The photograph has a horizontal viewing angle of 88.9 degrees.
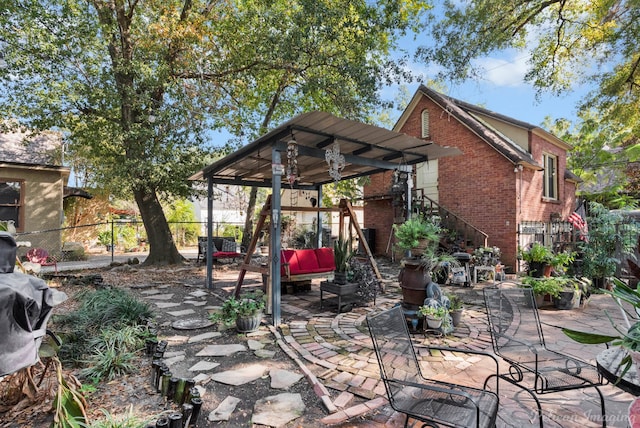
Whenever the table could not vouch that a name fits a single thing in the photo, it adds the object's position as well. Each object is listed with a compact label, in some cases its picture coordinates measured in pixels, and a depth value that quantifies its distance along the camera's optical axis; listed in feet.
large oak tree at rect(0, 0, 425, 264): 27.94
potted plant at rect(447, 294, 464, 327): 15.79
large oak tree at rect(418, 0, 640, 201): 27.66
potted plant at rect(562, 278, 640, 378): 4.93
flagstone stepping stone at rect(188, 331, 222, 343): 14.62
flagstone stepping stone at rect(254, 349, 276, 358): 12.84
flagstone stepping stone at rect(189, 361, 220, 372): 11.60
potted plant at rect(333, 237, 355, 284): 18.74
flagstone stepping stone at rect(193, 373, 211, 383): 10.69
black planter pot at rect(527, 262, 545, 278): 23.50
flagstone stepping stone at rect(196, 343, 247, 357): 13.04
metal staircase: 36.01
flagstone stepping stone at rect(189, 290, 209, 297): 23.71
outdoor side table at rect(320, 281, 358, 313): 18.33
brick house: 34.58
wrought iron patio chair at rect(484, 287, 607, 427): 8.14
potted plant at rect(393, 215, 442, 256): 15.30
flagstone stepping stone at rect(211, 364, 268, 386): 10.72
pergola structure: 16.85
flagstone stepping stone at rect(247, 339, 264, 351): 13.66
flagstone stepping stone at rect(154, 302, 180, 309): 20.33
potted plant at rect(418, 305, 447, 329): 14.47
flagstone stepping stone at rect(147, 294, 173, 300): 22.61
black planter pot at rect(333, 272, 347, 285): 18.80
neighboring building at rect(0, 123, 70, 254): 37.40
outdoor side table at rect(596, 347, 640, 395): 5.47
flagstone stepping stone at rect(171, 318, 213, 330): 16.28
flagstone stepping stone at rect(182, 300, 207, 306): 21.15
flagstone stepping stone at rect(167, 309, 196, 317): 18.65
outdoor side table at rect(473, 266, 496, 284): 28.58
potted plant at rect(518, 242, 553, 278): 23.21
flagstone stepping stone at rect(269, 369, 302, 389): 10.42
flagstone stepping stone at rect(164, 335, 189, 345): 14.29
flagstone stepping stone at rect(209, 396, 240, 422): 8.66
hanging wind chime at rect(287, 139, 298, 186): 16.96
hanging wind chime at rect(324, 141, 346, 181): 18.12
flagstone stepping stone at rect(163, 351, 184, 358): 12.78
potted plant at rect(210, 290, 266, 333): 15.53
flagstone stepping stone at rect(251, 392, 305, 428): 8.51
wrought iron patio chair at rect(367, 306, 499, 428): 6.45
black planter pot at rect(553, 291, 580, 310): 19.44
